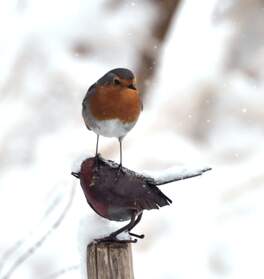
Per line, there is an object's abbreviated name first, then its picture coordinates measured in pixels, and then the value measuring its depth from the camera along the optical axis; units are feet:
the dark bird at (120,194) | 25.30
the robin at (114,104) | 25.56
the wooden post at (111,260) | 25.32
